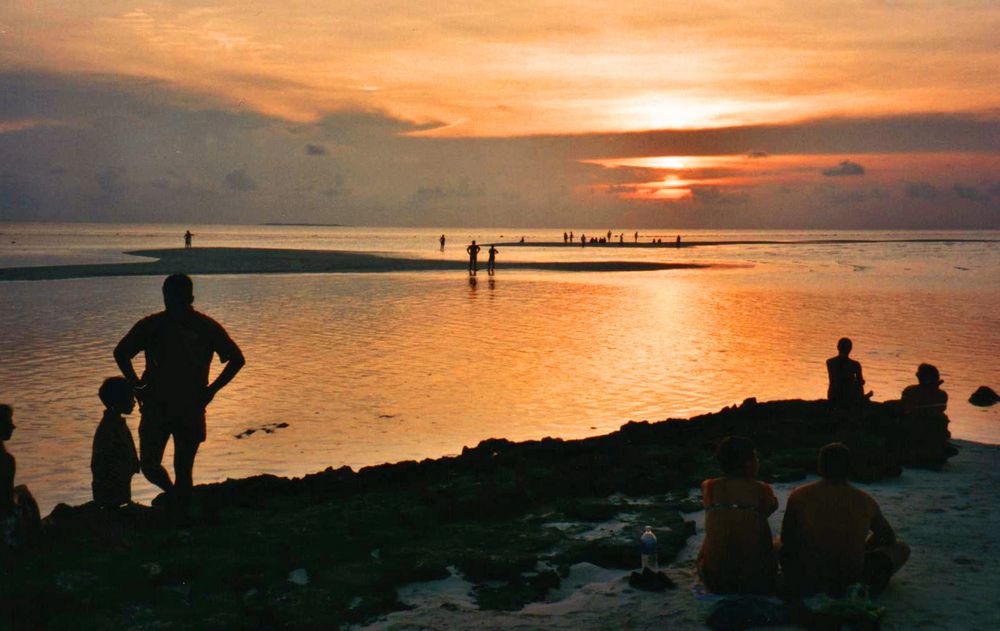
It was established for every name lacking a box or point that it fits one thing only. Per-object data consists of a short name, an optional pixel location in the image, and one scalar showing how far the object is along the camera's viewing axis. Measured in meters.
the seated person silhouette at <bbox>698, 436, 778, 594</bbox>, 6.98
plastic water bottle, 7.62
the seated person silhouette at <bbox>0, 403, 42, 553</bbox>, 7.68
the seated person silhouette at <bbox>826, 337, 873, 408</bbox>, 13.91
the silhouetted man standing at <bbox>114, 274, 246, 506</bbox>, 8.44
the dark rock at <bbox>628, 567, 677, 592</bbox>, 7.62
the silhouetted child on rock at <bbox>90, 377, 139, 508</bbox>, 8.34
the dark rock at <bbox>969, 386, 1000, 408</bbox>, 16.58
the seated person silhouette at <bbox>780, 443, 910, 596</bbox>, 6.91
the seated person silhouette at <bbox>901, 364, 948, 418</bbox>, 11.41
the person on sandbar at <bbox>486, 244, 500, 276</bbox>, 57.33
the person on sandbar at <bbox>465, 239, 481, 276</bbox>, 56.13
